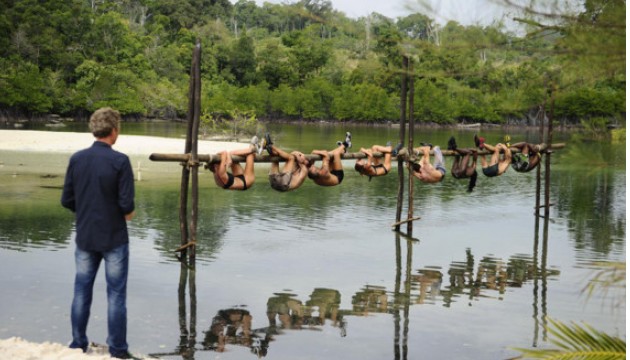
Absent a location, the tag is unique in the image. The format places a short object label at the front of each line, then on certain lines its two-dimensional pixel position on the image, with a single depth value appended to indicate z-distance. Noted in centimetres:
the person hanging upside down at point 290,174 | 1309
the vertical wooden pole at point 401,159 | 1620
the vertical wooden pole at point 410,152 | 1605
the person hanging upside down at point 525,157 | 1805
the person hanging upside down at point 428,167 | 1570
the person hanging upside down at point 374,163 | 1502
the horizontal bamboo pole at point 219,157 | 1178
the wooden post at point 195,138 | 1256
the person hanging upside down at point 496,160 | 1695
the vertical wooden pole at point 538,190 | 1958
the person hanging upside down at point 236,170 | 1216
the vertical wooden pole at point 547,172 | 1925
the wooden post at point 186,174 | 1266
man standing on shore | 641
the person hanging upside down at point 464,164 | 1688
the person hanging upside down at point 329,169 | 1380
